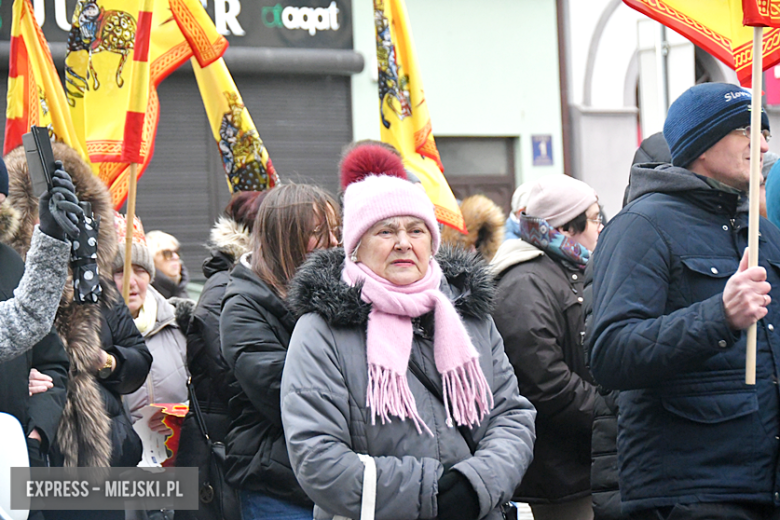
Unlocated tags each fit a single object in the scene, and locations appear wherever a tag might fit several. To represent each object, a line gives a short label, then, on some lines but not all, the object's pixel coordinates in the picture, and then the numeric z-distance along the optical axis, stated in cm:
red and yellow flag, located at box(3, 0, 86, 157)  1047
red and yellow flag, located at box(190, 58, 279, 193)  1143
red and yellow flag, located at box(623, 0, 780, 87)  653
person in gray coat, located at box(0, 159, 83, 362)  585
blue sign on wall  2678
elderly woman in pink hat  523
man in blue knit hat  530
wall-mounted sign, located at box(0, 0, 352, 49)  2358
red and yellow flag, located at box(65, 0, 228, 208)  1018
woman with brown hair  658
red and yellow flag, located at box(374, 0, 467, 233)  1174
